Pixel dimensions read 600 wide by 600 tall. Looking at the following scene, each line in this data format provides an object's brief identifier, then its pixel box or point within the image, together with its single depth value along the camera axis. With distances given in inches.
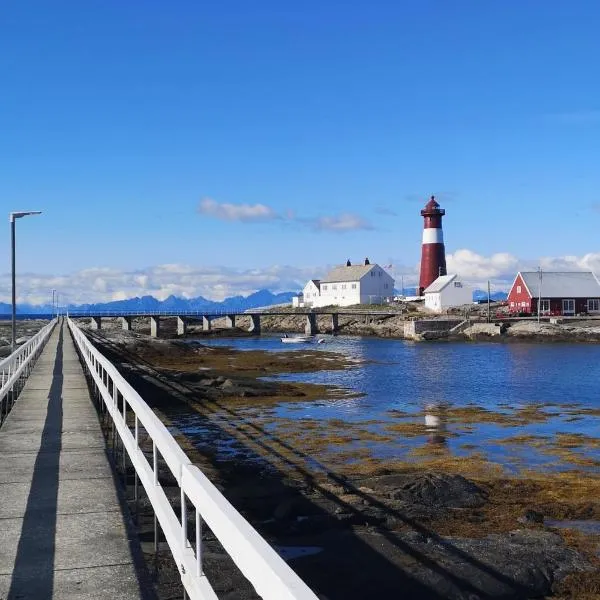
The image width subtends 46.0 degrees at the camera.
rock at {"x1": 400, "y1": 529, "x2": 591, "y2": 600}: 368.8
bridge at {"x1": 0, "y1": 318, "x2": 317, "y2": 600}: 139.3
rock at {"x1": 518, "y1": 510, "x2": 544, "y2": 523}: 501.4
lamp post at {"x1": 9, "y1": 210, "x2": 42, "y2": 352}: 1147.9
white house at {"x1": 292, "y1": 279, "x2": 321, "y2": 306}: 5152.6
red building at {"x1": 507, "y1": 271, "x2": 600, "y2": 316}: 3607.3
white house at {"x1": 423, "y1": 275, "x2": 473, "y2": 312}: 4001.0
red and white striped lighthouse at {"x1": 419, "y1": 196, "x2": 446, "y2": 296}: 4143.7
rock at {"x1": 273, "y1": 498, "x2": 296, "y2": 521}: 488.6
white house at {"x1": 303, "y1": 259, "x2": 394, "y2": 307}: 4776.1
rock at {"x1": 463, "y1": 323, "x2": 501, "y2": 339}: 3304.6
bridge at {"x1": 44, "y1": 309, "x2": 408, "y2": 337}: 3978.1
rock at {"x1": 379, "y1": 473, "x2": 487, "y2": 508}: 534.6
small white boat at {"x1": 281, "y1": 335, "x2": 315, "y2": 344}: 3431.1
